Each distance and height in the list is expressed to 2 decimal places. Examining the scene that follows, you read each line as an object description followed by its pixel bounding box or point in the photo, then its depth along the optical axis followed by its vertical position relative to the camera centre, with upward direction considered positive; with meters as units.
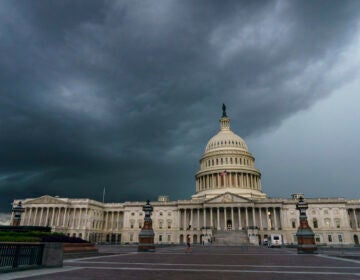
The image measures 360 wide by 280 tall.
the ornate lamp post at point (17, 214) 43.87 +2.78
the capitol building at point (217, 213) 96.56 +7.33
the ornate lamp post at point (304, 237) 40.16 -0.46
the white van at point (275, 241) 68.13 -1.71
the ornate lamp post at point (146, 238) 42.47 -0.73
